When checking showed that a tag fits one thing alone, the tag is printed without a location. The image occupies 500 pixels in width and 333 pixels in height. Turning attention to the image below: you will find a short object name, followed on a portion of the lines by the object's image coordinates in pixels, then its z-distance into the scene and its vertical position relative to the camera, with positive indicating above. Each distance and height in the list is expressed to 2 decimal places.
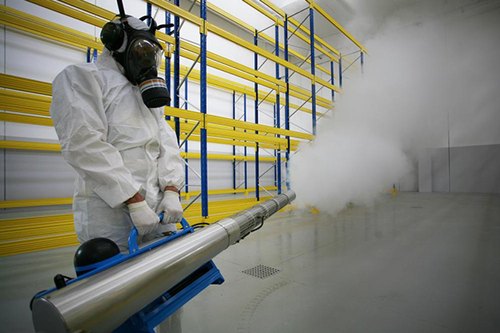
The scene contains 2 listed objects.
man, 0.90 +0.13
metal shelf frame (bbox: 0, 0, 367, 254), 2.28 +1.39
